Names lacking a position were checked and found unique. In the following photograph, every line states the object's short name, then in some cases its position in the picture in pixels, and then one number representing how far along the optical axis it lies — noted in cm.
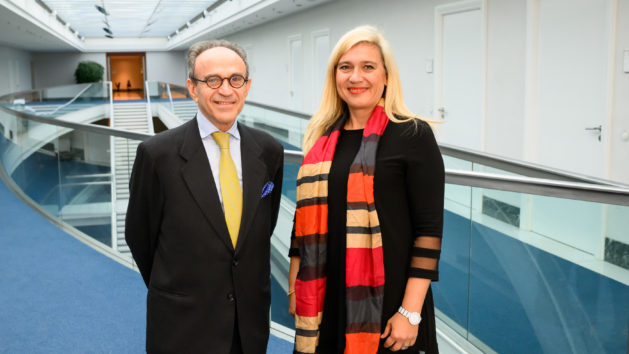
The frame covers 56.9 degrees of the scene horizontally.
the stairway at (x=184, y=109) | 1580
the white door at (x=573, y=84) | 530
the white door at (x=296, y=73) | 1410
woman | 161
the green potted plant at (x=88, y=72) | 3175
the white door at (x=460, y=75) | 718
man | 161
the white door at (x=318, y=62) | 1258
